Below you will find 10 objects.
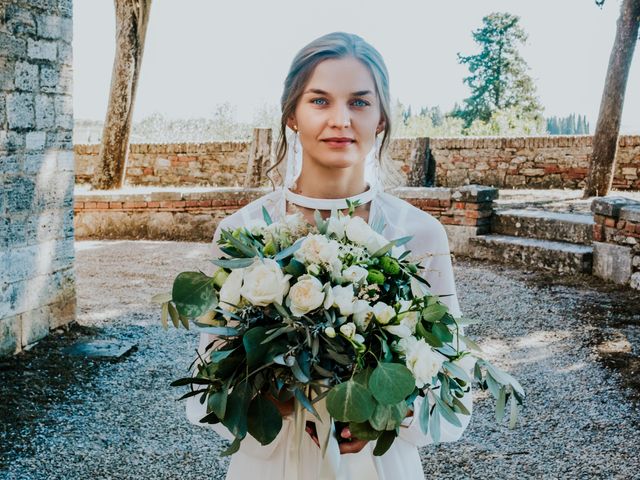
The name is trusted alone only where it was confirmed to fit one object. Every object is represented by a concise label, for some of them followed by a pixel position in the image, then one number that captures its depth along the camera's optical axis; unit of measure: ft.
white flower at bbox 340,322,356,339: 4.34
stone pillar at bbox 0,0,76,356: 16.62
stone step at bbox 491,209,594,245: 27.30
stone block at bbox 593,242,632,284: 23.79
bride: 5.41
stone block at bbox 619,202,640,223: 23.13
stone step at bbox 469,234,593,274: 25.84
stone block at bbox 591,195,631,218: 24.06
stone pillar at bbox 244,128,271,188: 37.32
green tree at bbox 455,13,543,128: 115.55
